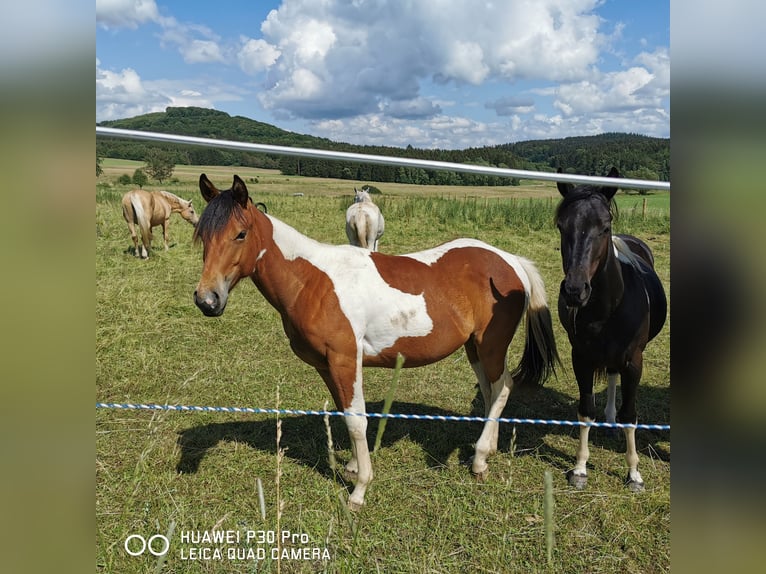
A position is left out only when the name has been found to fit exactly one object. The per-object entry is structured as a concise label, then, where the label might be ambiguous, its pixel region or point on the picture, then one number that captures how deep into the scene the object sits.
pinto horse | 2.96
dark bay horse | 2.86
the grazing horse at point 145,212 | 11.42
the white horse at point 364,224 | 10.30
